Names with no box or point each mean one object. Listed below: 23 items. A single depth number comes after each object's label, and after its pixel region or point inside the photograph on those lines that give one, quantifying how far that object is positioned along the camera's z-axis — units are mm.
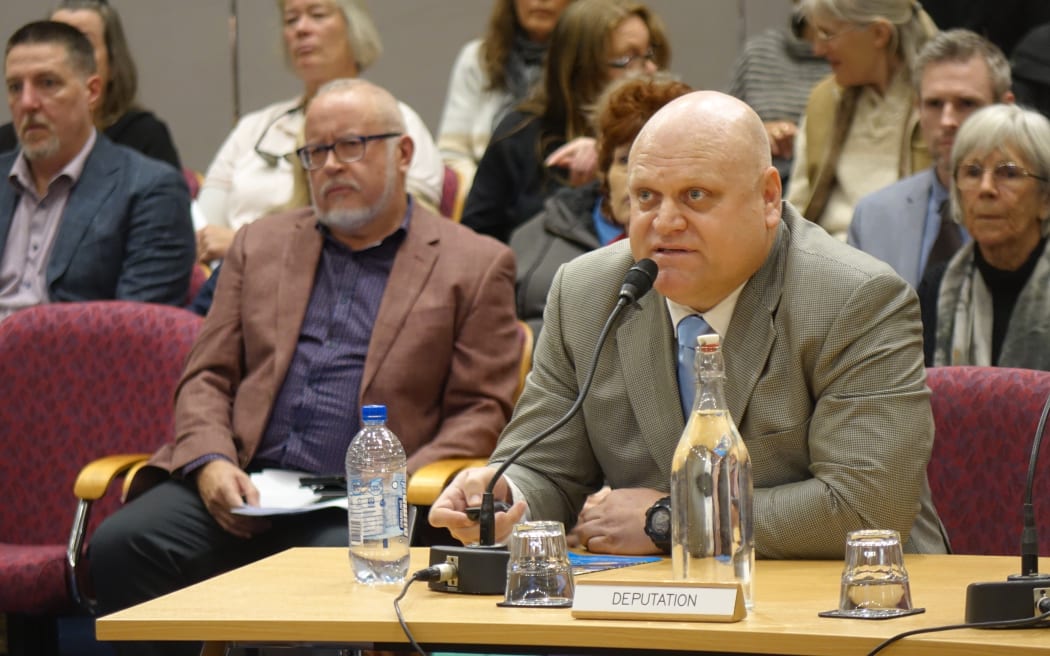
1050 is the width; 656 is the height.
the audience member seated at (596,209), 7215
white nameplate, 3246
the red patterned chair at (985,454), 5027
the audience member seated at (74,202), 8414
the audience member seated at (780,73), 9594
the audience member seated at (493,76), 9992
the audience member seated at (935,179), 7855
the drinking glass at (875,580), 3312
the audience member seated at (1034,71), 8703
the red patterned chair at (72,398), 7066
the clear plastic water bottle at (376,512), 4016
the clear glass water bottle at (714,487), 3527
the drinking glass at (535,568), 3547
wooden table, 3090
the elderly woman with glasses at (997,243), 7059
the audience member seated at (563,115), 8812
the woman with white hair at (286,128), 9859
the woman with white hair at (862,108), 8500
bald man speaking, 4246
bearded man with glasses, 6461
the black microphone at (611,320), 3703
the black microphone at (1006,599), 3146
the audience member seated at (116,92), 10422
